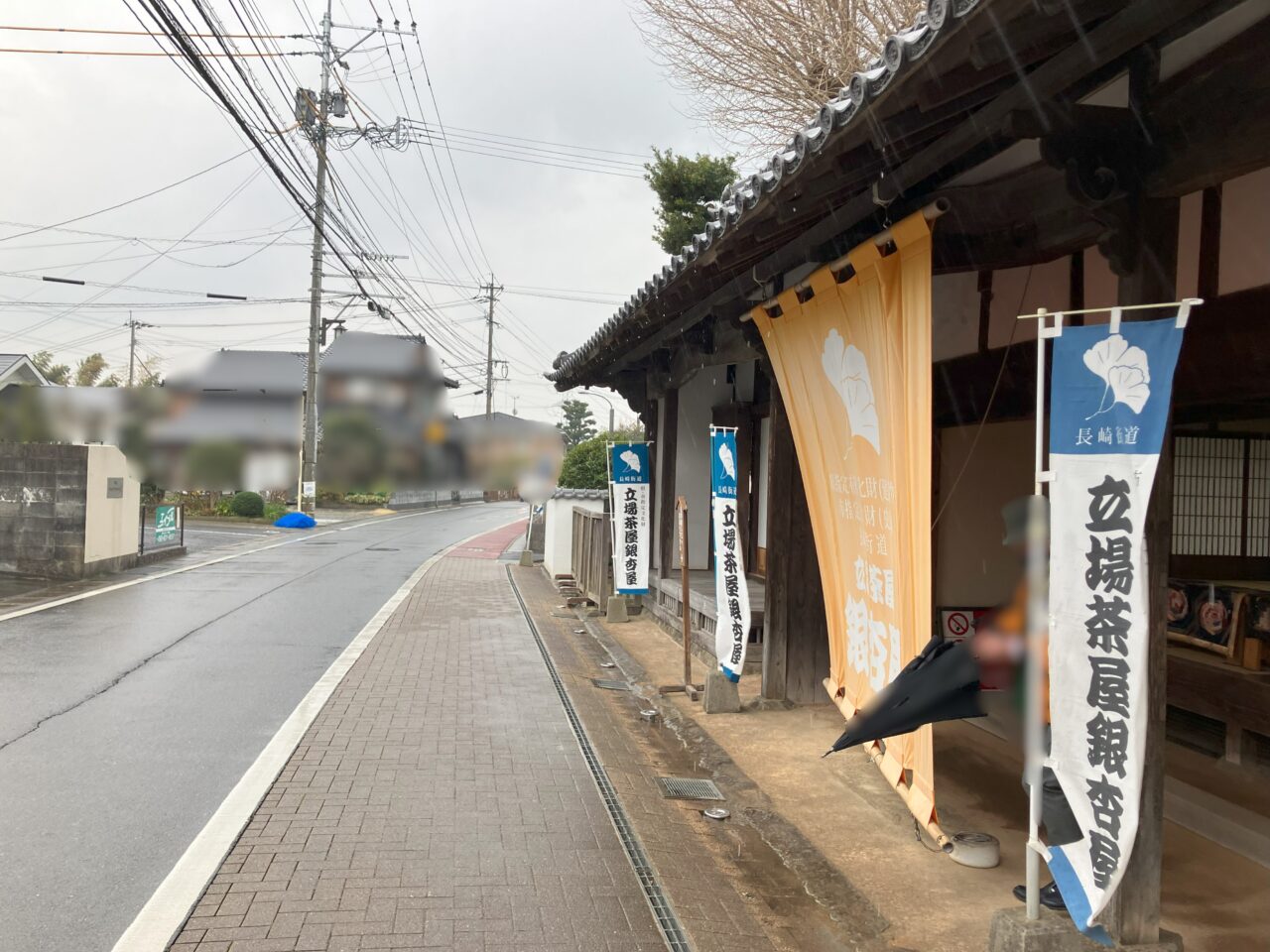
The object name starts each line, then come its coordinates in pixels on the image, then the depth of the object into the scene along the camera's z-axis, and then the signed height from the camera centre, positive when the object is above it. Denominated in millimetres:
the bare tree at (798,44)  11672 +6001
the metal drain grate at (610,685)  9773 -2095
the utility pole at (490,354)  59625 +9067
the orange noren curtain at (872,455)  4527 +246
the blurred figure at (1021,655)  3617 -641
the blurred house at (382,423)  42375 +3173
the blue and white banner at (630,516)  12164 -299
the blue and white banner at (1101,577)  3355 -280
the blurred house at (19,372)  32938 +4031
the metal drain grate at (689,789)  6387 -2118
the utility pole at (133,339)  63488 +10166
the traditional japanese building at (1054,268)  3422 +1375
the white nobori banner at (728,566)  8055 -633
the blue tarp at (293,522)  33469 -1337
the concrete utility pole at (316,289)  29062 +7496
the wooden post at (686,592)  8866 -963
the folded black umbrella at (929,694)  4000 -873
